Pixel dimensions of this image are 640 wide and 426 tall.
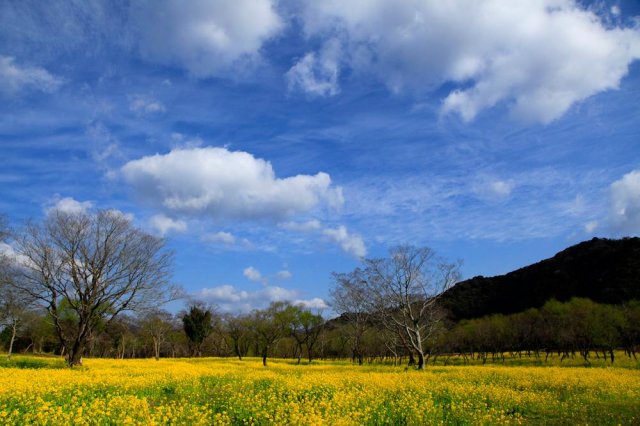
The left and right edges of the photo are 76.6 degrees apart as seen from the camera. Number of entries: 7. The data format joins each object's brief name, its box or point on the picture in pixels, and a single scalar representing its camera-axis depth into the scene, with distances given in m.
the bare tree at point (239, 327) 73.75
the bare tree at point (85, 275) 28.33
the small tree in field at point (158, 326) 74.31
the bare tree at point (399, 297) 36.30
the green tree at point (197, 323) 84.25
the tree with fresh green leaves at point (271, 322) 67.38
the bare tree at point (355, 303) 44.78
